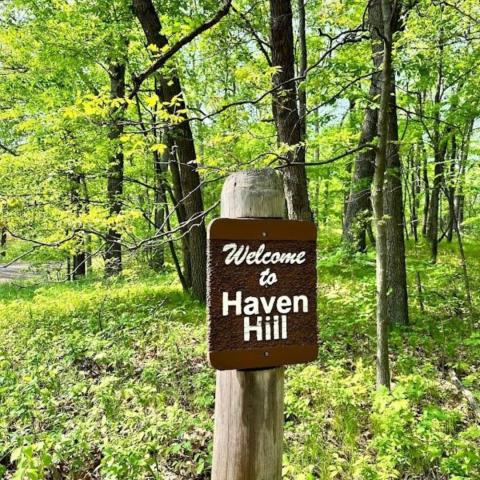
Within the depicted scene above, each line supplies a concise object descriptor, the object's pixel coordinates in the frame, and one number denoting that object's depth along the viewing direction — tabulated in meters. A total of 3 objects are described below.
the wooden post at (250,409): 1.53
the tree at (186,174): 7.01
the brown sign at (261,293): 1.43
